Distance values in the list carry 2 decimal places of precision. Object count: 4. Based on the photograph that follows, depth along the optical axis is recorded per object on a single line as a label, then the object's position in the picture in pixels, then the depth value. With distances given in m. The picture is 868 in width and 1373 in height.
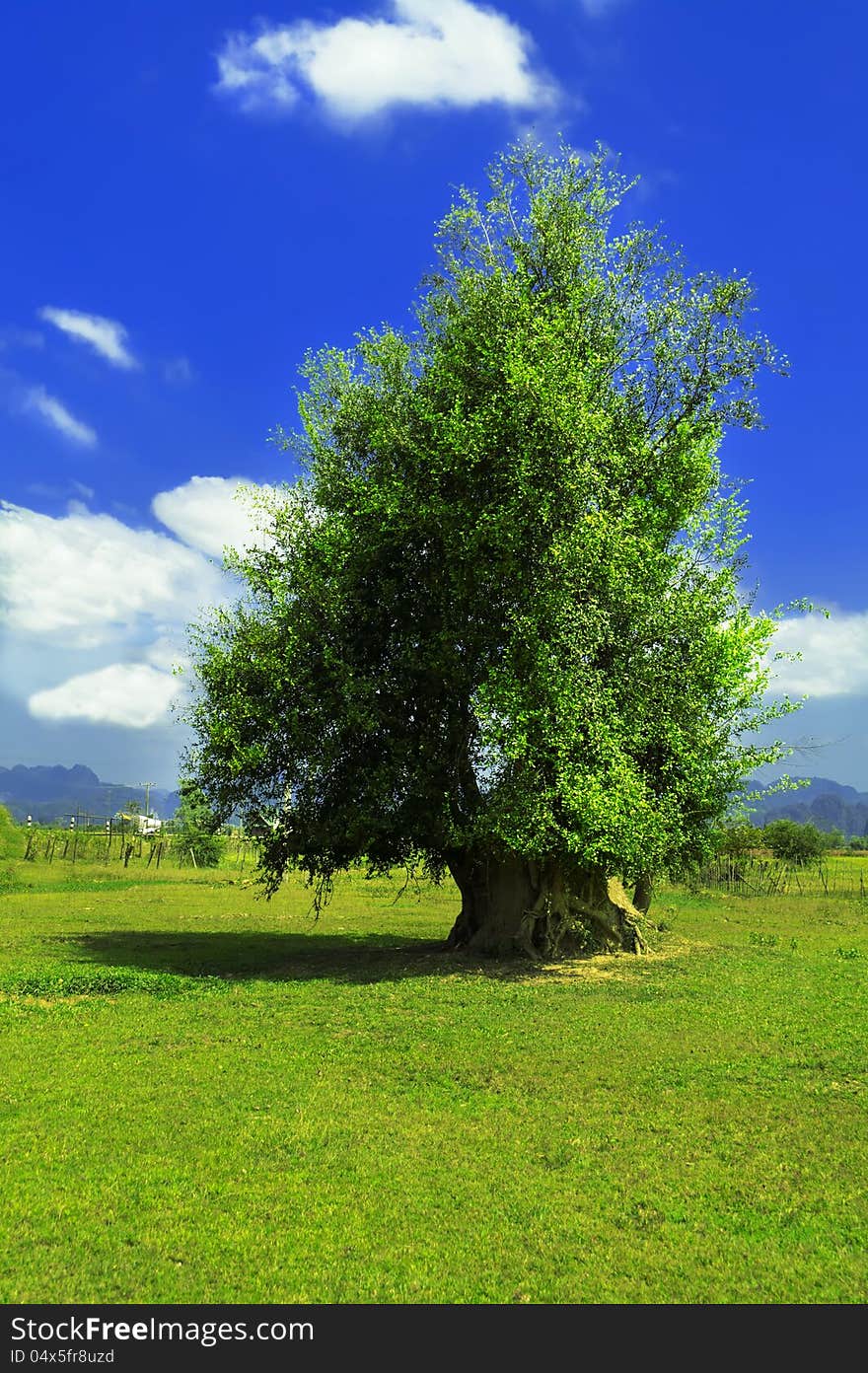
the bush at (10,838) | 53.16
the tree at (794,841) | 71.50
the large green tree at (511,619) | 22.28
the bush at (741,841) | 56.42
